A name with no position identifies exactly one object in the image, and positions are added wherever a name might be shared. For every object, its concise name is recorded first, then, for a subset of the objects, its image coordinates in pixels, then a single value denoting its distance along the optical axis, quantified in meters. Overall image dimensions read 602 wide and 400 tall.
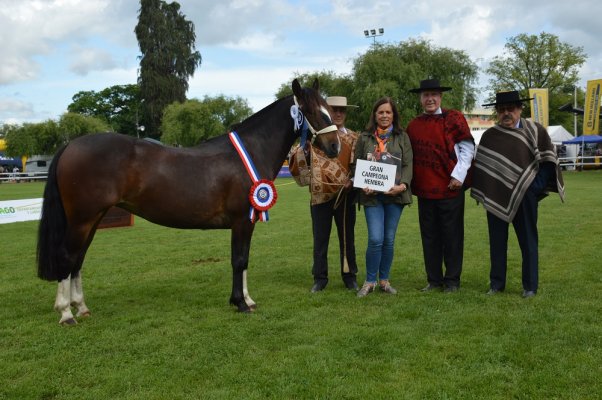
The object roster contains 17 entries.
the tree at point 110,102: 76.06
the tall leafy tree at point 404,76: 35.53
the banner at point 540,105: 28.92
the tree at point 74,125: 48.59
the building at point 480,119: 101.12
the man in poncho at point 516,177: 5.67
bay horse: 5.11
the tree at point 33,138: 49.06
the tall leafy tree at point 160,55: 54.41
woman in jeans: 5.79
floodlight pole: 51.69
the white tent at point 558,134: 41.72
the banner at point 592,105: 29.14
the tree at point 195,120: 44.62
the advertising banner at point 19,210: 12.95
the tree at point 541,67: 52.34
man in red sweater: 5.77
